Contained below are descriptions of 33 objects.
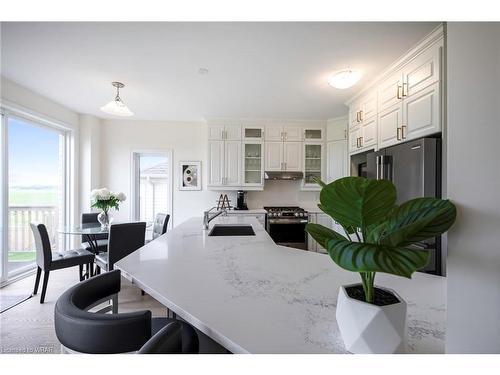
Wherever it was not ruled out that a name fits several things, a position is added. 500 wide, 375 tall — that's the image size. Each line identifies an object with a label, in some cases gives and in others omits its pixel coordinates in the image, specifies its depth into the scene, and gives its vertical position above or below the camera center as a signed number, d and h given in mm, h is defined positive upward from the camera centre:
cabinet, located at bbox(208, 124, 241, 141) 4082 +968
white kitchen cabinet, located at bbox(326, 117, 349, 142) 3941 +1014
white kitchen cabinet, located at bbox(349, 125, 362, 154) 3010 +662
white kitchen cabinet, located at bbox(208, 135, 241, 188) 4082 +419
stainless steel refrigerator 1771 +116
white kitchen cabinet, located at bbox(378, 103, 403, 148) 2189 +626
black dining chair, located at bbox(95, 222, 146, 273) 2340 -588
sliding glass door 2905 -1
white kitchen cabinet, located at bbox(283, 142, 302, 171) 4160 +556
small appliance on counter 4258 -290
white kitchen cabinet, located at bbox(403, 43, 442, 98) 1782 +979
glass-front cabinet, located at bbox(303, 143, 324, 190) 4199 +490
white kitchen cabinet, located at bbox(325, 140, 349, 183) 3912 +469
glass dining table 2540 -520
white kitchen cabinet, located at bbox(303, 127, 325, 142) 4180 +963
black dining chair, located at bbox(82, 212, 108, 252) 2945 -683
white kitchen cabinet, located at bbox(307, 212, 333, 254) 4016 -573
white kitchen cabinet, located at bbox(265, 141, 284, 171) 4137 +533
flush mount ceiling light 2307 +1100
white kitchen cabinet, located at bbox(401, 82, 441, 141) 1780 +613
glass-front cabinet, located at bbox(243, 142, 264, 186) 4152 +391
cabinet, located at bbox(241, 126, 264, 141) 4113 +966
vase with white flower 2771 -187
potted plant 436 -114
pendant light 2426 +829
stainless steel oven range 3811 -692
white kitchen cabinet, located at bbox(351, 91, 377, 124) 2644 +982
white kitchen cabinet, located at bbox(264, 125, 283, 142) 4137 +967
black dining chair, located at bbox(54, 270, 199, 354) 650 -423
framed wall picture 4422 +218
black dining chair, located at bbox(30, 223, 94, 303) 2385 -795
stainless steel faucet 2180 -321
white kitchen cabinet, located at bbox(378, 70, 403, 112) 2186 +979
